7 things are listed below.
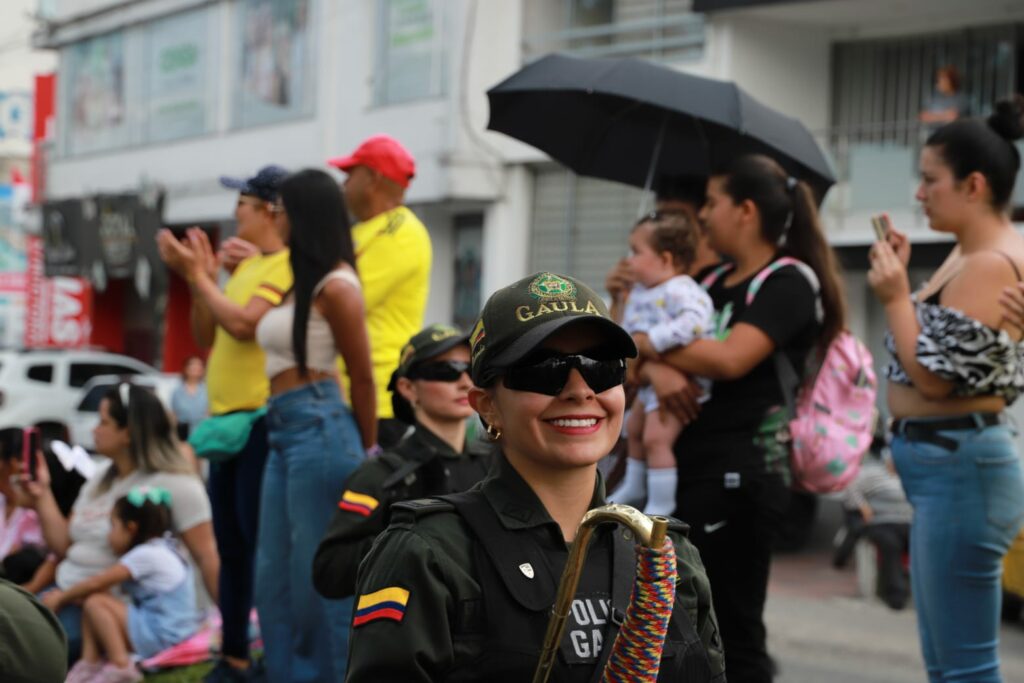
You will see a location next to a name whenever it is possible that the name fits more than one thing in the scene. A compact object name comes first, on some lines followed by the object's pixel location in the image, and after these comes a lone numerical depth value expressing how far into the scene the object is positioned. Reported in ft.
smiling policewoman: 7.63
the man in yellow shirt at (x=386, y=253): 18.12
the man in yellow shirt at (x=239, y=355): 17.94
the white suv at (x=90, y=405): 68.85
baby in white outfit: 14.98
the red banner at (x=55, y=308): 100.17
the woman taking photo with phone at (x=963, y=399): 13.73
